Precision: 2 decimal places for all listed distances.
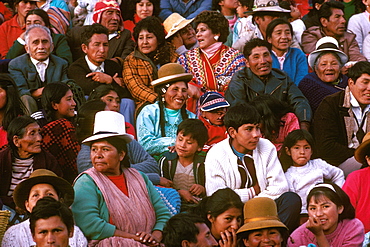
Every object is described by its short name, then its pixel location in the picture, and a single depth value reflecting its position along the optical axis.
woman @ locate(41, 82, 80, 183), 15.80
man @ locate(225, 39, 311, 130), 18.03
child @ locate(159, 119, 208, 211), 15.48
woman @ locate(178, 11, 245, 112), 19.06
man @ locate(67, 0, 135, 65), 20.58
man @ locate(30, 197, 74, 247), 12.04
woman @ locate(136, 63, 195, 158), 16.55
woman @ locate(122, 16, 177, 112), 18.52
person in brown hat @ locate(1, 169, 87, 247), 12.78
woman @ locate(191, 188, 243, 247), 13.70
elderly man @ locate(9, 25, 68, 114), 18.19
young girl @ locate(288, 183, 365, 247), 13.62
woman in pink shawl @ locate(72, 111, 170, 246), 12.99
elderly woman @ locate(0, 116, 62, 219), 14.38
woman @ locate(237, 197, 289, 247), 13.10
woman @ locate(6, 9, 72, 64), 19.77
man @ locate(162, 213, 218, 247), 12.63
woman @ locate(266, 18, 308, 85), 19.73
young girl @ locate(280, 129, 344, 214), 15.44
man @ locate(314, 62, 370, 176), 17.11
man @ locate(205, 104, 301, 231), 14.75
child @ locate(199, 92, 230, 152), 17.00
